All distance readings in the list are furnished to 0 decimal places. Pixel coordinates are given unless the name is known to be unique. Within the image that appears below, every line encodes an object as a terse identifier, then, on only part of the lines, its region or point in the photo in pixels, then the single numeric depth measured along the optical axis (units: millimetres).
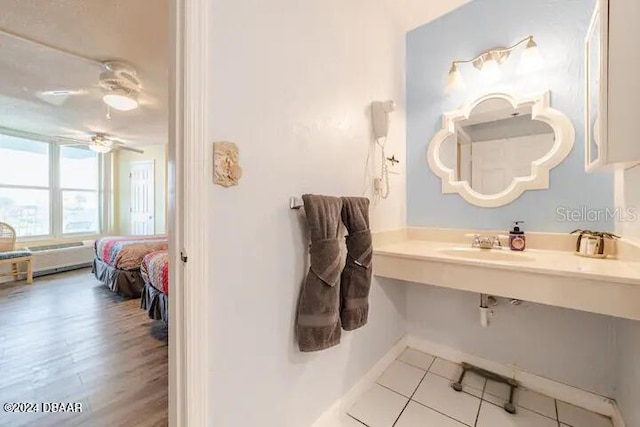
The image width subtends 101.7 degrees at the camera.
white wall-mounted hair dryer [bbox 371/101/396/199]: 1601
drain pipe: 1581
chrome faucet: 1632
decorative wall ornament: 835
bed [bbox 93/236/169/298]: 3027
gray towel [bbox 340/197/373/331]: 1289
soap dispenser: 1548
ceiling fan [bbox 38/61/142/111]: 2196
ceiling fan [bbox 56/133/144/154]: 3617
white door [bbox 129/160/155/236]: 5078
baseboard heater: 4059
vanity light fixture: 1526
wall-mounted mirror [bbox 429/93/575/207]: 1544
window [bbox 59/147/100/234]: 4762
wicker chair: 3492
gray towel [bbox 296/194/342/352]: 1078
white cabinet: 869
